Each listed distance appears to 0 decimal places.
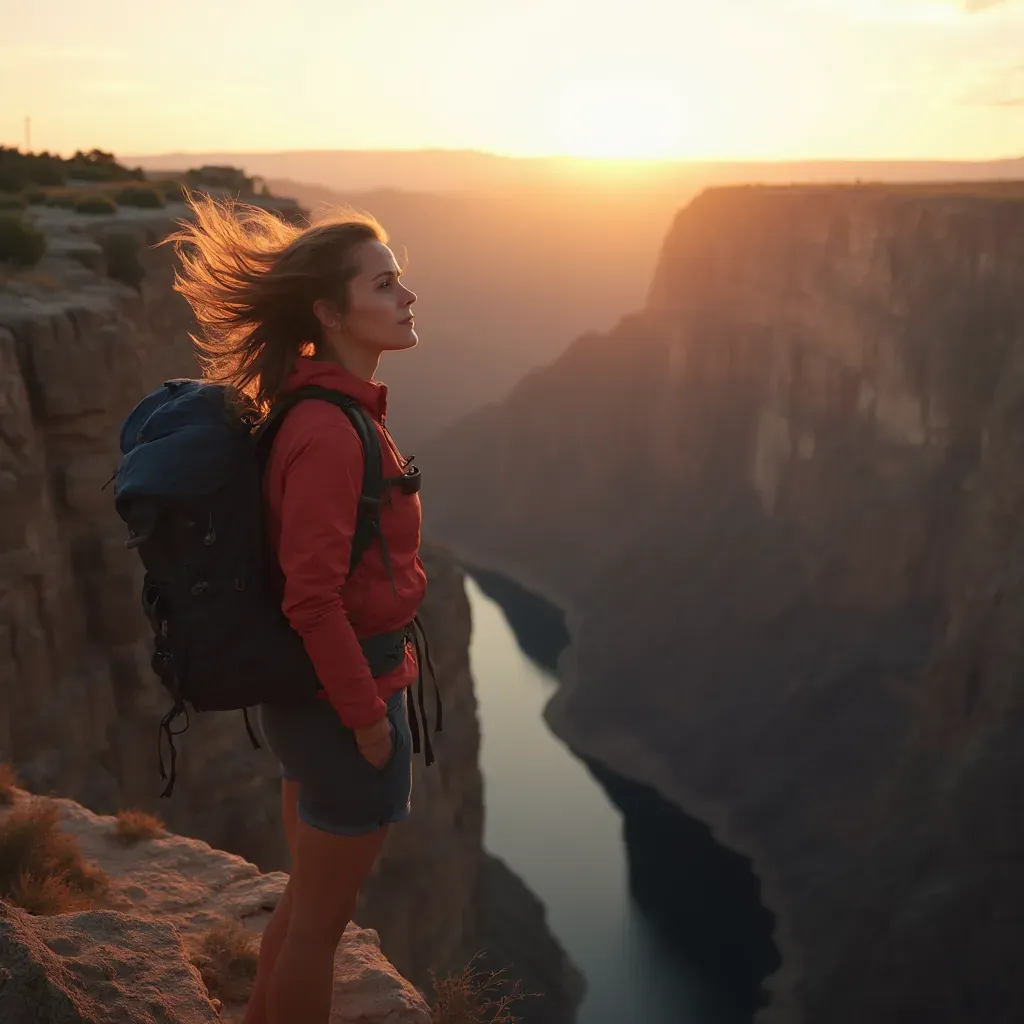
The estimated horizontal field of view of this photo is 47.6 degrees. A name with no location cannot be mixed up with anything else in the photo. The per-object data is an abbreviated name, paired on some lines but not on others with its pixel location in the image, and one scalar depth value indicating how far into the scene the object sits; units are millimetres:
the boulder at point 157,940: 3365
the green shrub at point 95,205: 18658
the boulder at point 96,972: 3127
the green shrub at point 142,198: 20812
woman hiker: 3215
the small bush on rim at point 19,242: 13727
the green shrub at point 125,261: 15438
